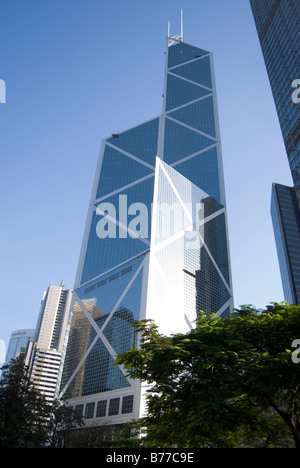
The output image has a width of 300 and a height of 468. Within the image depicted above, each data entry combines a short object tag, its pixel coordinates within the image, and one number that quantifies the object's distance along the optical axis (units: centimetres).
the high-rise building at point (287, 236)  12488
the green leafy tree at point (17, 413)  3362
